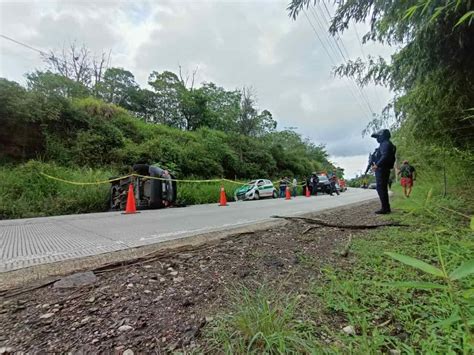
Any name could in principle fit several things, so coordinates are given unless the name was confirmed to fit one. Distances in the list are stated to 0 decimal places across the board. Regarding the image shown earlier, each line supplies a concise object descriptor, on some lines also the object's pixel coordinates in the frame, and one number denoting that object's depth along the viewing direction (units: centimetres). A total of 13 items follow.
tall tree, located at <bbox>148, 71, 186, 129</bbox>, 2745
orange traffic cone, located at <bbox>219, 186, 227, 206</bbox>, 1029
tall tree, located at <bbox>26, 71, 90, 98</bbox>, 1141
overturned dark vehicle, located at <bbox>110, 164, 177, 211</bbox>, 809
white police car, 1548
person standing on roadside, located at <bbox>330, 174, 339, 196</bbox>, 2094
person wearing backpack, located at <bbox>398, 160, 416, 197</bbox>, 860
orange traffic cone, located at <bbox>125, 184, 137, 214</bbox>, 683
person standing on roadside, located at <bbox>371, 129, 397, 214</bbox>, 490
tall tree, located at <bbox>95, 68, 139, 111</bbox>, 2560
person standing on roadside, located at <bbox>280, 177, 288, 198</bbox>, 1837
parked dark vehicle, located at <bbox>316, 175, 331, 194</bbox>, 2112
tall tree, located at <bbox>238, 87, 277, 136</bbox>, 2780
